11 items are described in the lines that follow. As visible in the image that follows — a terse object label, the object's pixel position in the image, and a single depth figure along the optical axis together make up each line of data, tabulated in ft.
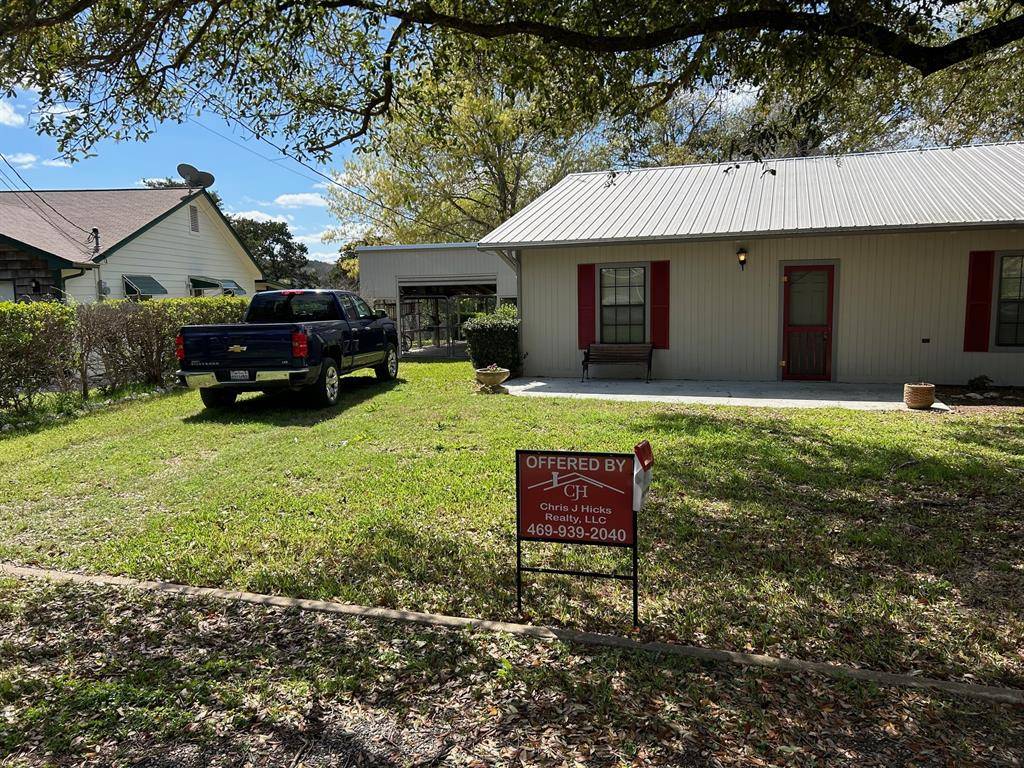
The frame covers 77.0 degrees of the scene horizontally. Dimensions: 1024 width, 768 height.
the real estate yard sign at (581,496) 10.46
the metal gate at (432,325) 67.00
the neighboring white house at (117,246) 45.98
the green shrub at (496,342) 42.57
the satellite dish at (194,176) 68.74
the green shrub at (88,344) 27.73
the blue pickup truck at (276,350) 28.17
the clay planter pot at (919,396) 29.07
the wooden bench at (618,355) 39.58
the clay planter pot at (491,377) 36.06
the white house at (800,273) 35.29
